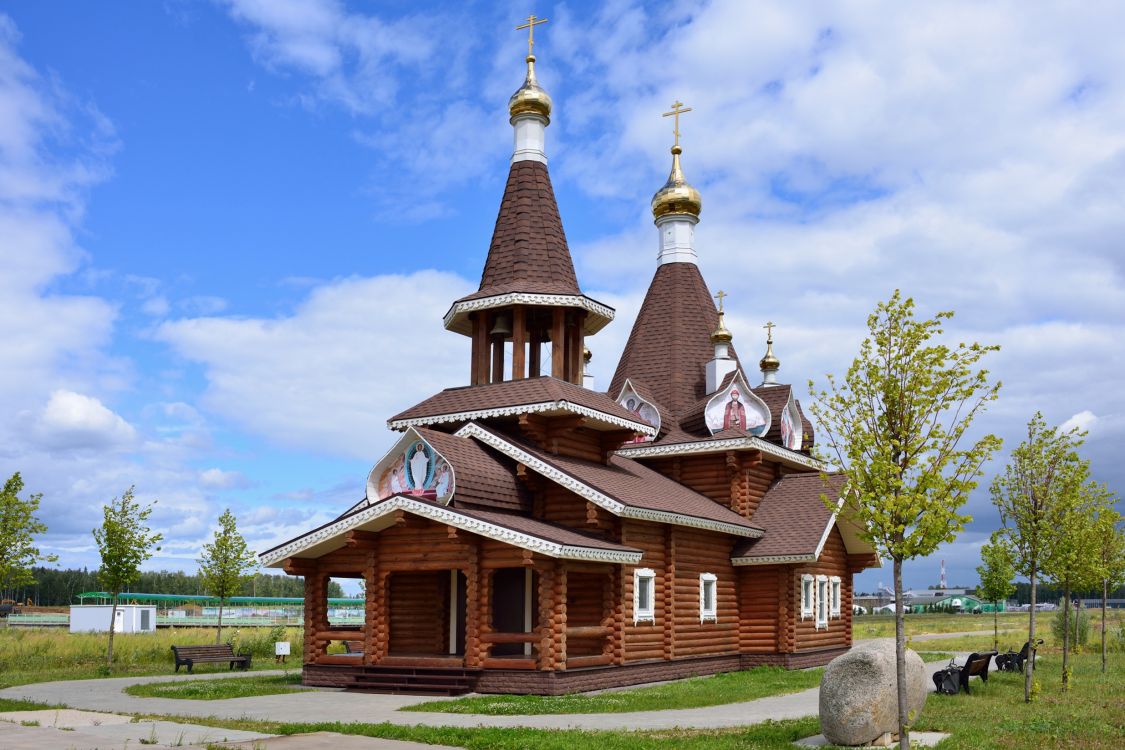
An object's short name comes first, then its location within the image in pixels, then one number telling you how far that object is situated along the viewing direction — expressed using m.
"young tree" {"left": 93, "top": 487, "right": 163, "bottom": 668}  25.12
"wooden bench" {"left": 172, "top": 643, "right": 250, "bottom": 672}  22.50
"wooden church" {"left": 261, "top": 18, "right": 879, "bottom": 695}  18.17
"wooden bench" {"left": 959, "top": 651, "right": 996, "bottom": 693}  16.92
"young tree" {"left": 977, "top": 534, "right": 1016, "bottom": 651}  32.38
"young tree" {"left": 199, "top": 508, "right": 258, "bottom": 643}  29.62
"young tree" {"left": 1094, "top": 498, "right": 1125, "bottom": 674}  20.42
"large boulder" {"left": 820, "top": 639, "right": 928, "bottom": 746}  11.56
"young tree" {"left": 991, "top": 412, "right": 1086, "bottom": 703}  16.92
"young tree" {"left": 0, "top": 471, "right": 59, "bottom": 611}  21.84
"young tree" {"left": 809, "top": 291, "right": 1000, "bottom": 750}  10.85
